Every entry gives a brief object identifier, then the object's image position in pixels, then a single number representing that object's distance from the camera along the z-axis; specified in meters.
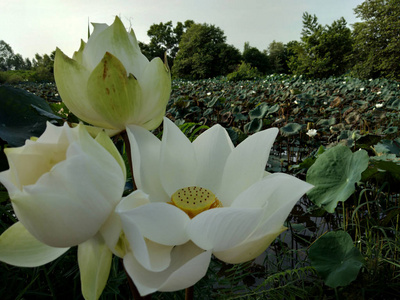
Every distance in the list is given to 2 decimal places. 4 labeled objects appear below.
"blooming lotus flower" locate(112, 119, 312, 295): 0.19
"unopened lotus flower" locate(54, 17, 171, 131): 0.25
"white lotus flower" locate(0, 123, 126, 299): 0.18
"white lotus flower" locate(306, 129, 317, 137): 1.83
